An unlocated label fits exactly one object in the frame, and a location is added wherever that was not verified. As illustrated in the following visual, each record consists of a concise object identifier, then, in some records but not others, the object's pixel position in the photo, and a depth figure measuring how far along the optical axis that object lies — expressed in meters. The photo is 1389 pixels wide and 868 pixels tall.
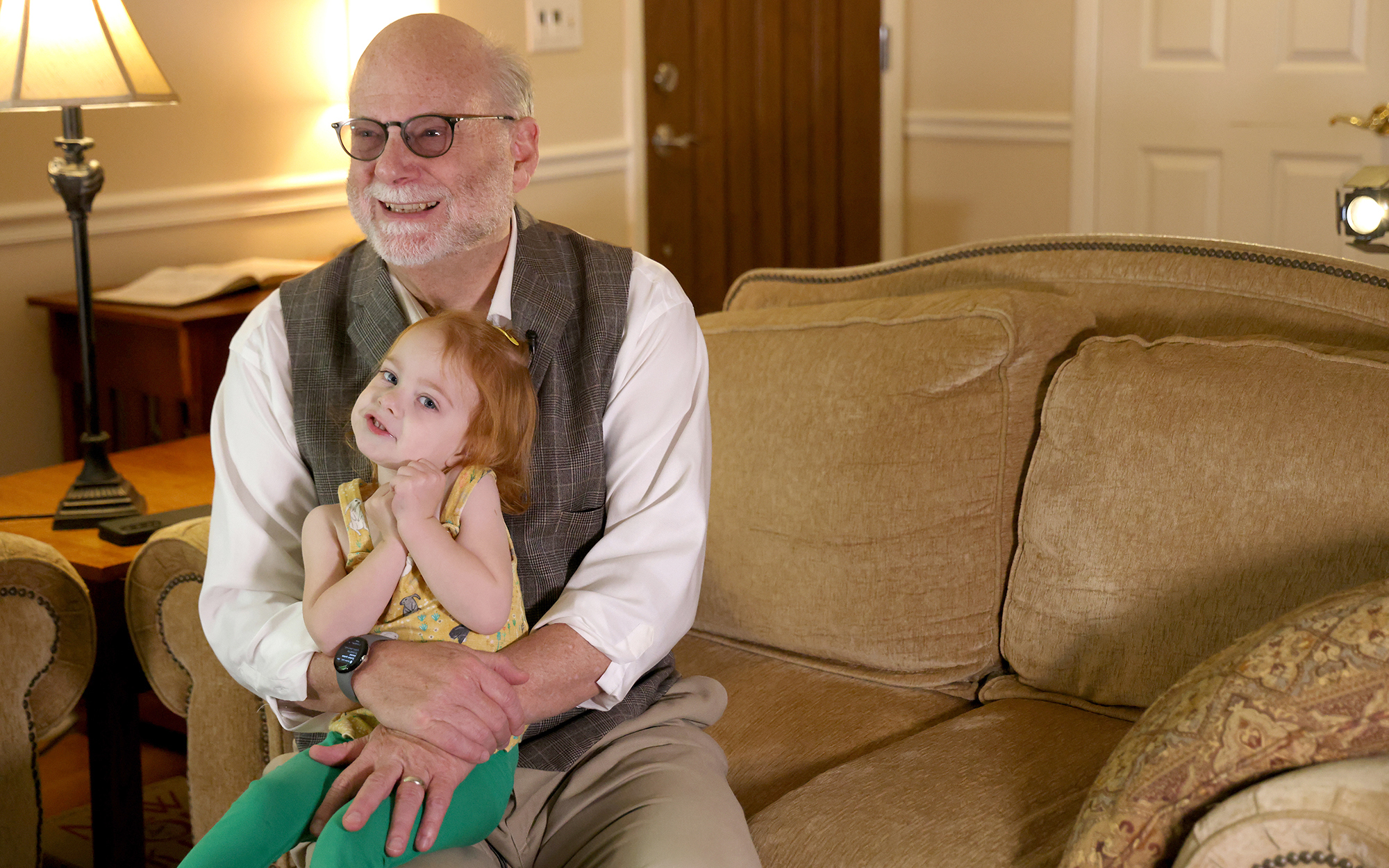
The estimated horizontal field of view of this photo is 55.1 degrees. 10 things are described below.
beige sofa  1.39
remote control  1.81
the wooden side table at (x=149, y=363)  2.42
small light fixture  1.94
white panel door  3.28
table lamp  1.78
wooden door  3.80
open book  2.47
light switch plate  3.38
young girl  1.23
